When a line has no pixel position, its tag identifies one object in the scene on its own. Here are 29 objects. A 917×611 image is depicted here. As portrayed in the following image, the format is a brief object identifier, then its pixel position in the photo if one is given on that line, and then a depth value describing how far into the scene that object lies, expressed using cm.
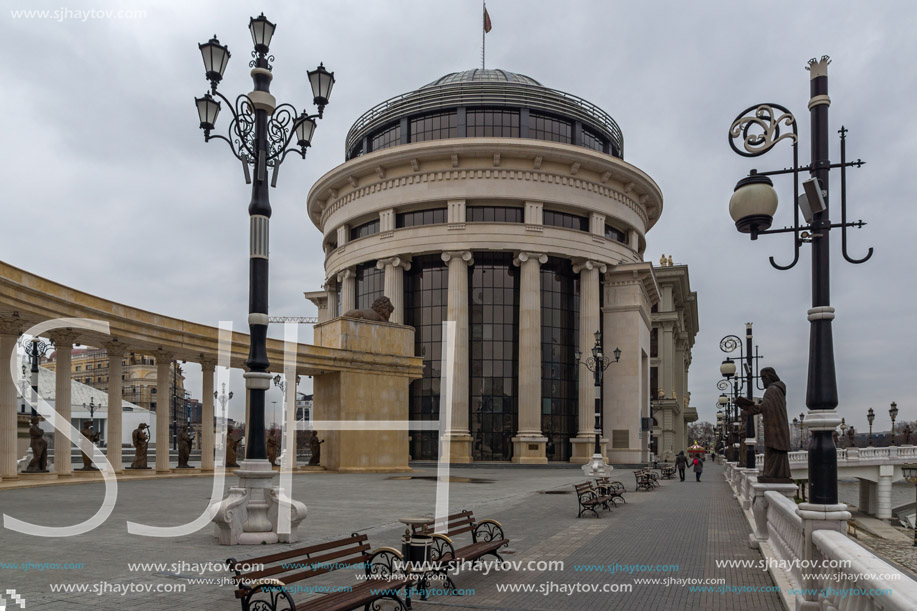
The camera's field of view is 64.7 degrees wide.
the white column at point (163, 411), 2994
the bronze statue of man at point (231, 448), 3453
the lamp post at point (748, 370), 2170
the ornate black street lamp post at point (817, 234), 671
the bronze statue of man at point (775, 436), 1327
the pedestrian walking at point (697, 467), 3562
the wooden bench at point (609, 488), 1933
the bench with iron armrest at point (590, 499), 1709
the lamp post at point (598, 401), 3145
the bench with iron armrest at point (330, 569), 651
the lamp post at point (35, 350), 3359
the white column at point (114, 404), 2788
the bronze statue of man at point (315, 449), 3784
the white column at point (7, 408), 2305
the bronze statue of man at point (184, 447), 3381
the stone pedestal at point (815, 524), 655
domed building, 4956
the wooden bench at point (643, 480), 2808
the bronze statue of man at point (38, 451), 2709
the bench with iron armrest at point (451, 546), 899
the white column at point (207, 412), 3231
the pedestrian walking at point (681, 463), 3647
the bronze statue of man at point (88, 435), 2966
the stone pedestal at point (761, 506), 1230
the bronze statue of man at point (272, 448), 3644
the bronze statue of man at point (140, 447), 3166
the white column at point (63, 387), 2575
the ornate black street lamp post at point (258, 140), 1225
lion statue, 4082
